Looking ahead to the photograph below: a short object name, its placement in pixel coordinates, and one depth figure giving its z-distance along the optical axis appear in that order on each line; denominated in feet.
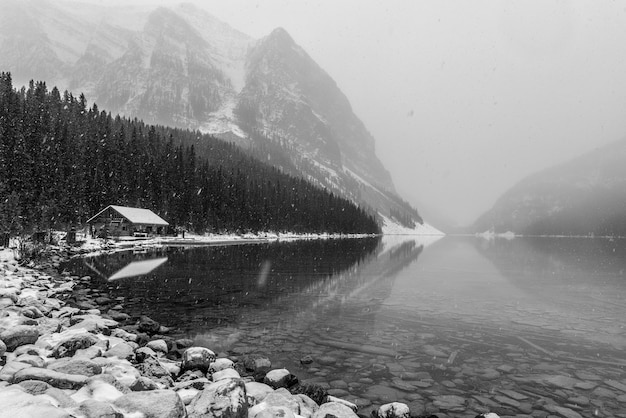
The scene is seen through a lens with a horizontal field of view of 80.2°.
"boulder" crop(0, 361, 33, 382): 23.97
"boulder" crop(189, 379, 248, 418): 22.09
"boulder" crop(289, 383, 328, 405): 29.18
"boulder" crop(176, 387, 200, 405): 26.04
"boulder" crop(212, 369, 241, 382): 30.10
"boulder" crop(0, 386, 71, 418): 16.44
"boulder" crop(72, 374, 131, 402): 22.60
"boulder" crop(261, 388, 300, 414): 24.60
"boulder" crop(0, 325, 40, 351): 32.65
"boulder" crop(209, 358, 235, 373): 33.01
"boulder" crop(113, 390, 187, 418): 20.85
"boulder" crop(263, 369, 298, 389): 31.78
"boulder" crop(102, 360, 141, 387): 26.73
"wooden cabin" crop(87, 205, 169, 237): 252.83
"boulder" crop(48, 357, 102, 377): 27.07
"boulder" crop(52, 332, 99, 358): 32.07
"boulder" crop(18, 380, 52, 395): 22.03
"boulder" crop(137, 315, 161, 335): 47.73
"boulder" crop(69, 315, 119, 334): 41.91
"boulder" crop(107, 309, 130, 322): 53.00
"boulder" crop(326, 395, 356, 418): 27.62
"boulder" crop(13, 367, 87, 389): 23.86
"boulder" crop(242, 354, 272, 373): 35.94
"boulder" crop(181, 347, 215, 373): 34.04
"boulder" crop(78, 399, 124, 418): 19.19
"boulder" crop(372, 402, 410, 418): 26.16
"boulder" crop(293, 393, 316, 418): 25.02
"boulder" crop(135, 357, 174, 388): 30.00
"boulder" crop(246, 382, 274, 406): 25.96
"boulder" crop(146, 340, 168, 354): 39.70
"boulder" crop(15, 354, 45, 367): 27.96
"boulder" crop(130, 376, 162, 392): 26.20
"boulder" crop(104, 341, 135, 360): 34.58
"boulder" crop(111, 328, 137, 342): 42.73
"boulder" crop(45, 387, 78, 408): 20.43
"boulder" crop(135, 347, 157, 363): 34.81
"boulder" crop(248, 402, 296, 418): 22.62
